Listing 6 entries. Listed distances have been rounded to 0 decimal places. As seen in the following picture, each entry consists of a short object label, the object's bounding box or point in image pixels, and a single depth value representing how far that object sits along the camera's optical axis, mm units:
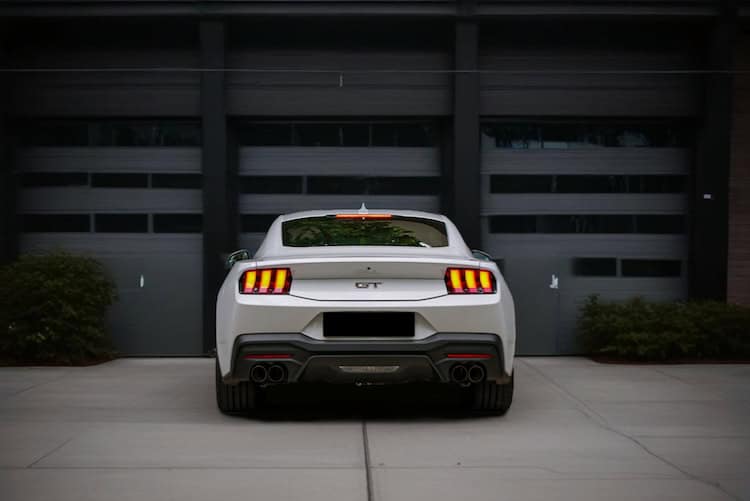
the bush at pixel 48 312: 9453
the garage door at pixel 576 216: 11023
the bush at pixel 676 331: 9695
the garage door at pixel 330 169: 11109
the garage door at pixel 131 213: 10922
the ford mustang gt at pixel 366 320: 5785
